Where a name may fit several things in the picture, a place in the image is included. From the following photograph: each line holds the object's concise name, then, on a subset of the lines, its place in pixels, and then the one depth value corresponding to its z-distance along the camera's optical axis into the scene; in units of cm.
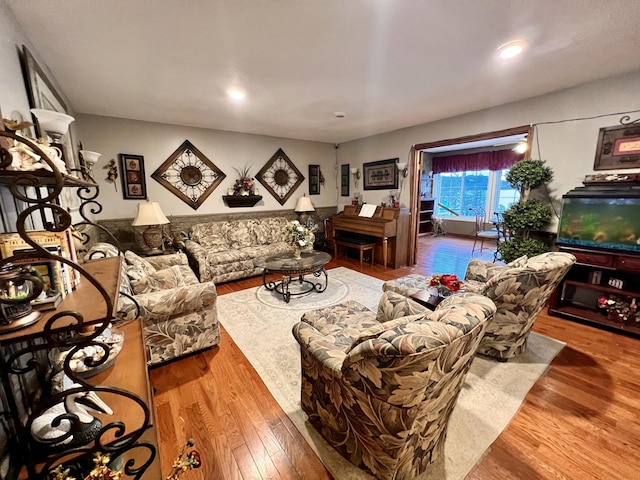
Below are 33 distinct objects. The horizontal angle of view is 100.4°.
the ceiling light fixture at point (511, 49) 198
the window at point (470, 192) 740
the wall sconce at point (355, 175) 561
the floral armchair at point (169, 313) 204
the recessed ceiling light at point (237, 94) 289
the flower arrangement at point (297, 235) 344
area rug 145
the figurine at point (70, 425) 85
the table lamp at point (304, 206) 539
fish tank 240
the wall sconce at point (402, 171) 468
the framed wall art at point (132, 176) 395
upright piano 464
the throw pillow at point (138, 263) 261
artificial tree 302
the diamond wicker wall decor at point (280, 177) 526
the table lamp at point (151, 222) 368
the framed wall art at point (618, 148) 255
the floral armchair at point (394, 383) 92
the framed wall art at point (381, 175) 496
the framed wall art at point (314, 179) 585
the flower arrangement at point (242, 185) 491
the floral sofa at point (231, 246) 400
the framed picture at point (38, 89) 168
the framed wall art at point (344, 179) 596
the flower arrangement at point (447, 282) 227
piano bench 485
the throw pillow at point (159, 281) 228
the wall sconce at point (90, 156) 211
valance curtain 673
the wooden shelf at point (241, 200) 486
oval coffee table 320
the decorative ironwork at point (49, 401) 71
